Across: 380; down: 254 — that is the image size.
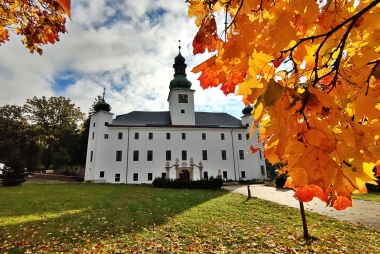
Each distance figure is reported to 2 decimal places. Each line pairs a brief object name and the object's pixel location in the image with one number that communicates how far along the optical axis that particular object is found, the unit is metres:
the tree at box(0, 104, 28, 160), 35.53
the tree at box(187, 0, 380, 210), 0.78
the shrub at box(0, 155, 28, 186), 19.33
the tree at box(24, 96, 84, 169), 40.62
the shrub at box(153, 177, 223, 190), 21.30
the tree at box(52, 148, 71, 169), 35.50
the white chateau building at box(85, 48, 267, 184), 30.55
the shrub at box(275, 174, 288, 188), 20.76
